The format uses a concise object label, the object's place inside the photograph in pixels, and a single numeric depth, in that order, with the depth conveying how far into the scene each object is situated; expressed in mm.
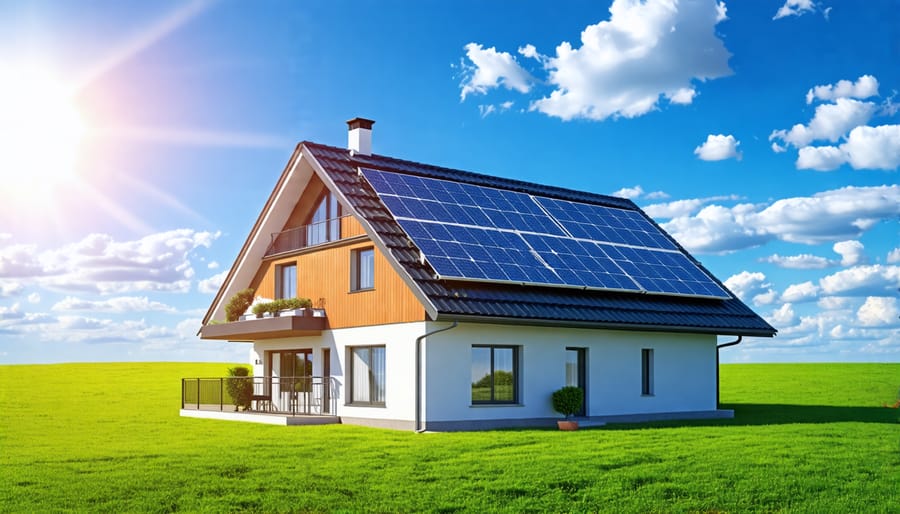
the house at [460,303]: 23797
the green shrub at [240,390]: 29312
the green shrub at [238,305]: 31375
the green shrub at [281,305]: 28203
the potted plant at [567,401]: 25125
